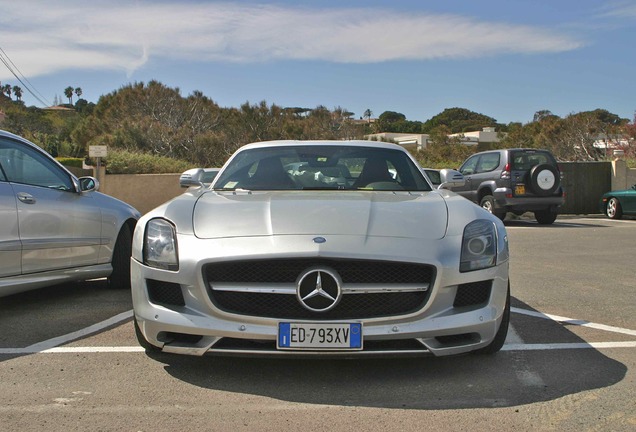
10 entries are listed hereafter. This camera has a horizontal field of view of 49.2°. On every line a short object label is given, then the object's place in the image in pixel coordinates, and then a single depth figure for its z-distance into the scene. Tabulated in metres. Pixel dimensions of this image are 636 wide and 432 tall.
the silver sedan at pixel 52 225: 5.36
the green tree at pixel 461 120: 102.78
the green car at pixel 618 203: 16.44
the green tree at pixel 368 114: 126.50
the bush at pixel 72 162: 30.64
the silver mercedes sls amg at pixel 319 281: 3.55
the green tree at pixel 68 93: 147.88
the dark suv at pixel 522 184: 14.88
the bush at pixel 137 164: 21.34
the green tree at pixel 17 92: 101.41
